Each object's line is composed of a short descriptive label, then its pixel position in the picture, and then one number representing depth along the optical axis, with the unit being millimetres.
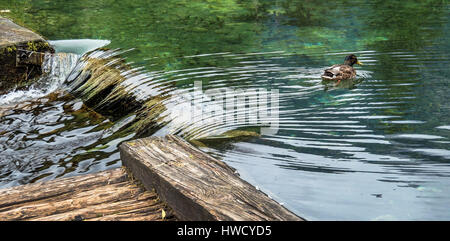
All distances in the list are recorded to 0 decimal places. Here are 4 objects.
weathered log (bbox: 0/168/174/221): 3375
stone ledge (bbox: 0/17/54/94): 8984
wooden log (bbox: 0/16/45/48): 9195
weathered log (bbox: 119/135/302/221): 2994
